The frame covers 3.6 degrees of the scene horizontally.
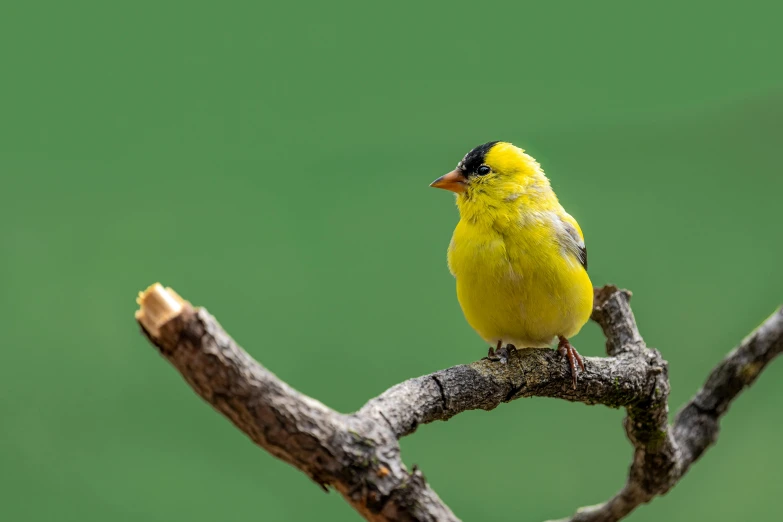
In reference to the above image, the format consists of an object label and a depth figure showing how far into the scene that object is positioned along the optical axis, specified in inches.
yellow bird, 139.8
